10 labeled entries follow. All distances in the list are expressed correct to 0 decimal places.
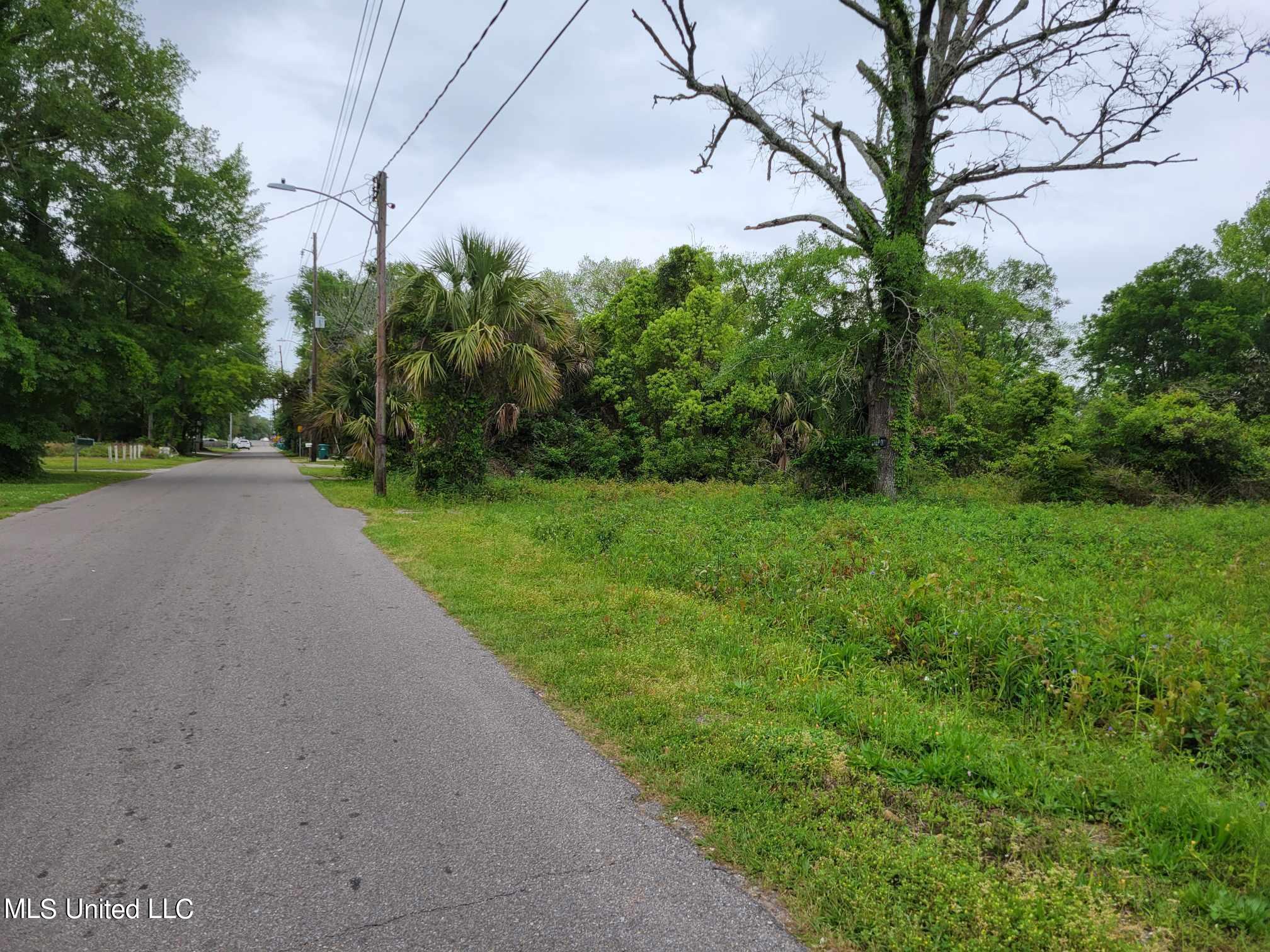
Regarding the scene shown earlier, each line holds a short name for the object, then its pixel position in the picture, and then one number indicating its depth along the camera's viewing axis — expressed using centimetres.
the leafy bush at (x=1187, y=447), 1705
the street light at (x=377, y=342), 1880
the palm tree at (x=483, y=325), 1678
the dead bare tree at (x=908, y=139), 1393
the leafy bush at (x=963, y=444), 2569
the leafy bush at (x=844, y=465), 1652
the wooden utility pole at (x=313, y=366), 3719
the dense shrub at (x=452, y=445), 1766
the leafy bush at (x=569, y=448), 2523
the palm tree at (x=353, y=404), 2505
